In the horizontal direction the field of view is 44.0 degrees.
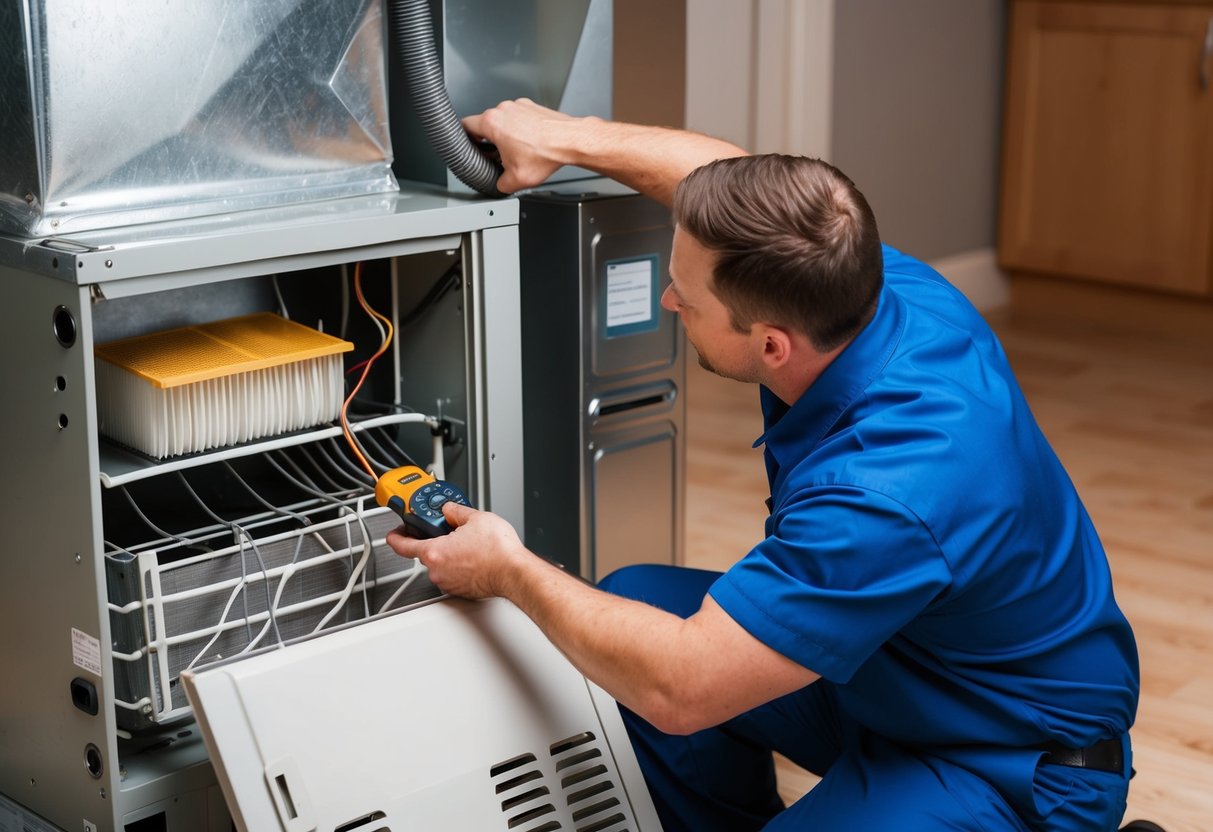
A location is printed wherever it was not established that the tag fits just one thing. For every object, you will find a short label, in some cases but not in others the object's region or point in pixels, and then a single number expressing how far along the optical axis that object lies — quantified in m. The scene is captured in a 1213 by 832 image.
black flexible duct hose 1.49
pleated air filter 1.38
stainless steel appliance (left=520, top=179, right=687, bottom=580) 1.75
